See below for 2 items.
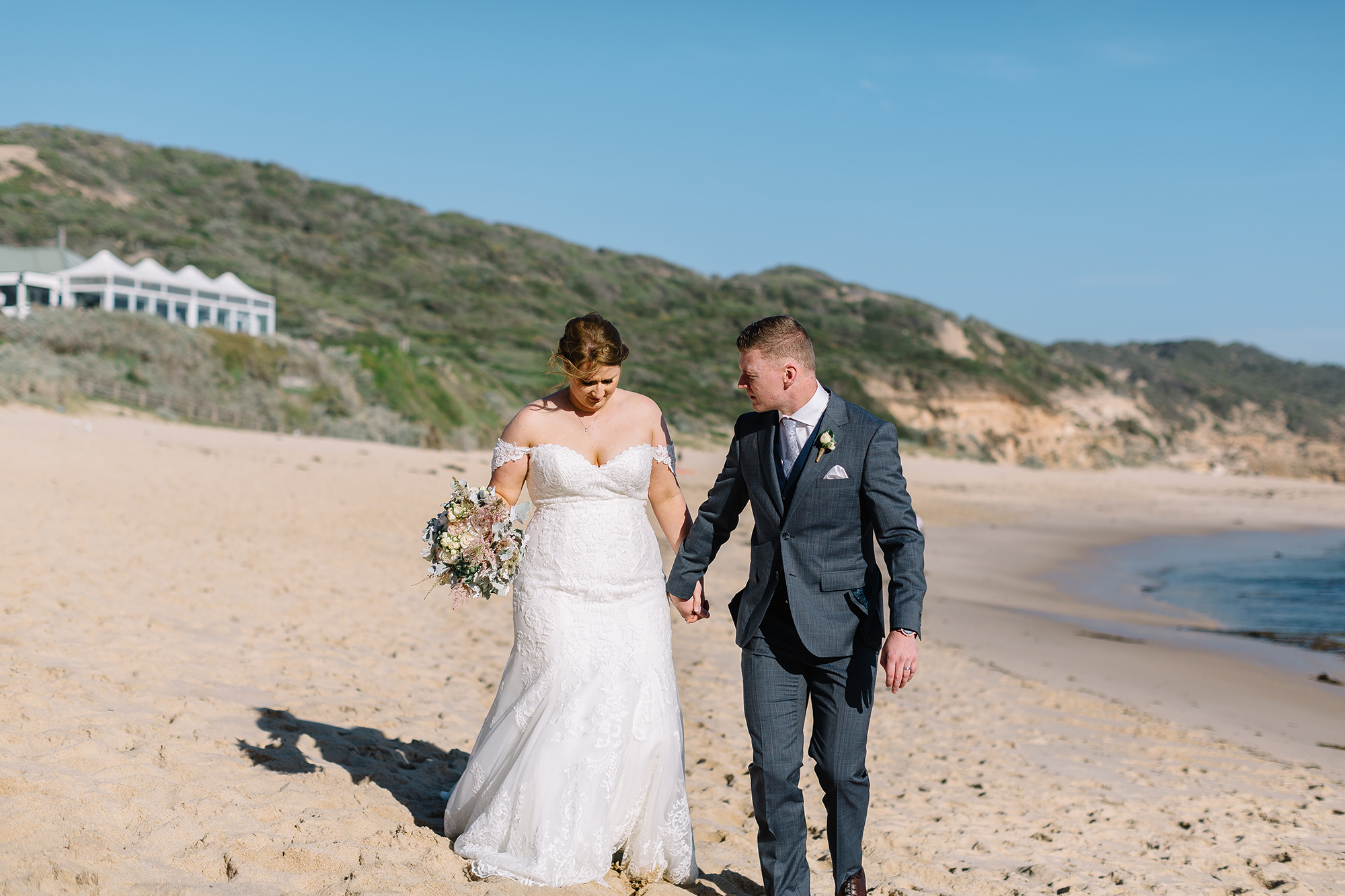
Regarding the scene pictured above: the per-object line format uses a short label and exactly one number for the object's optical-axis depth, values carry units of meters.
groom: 3.31
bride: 3.50
